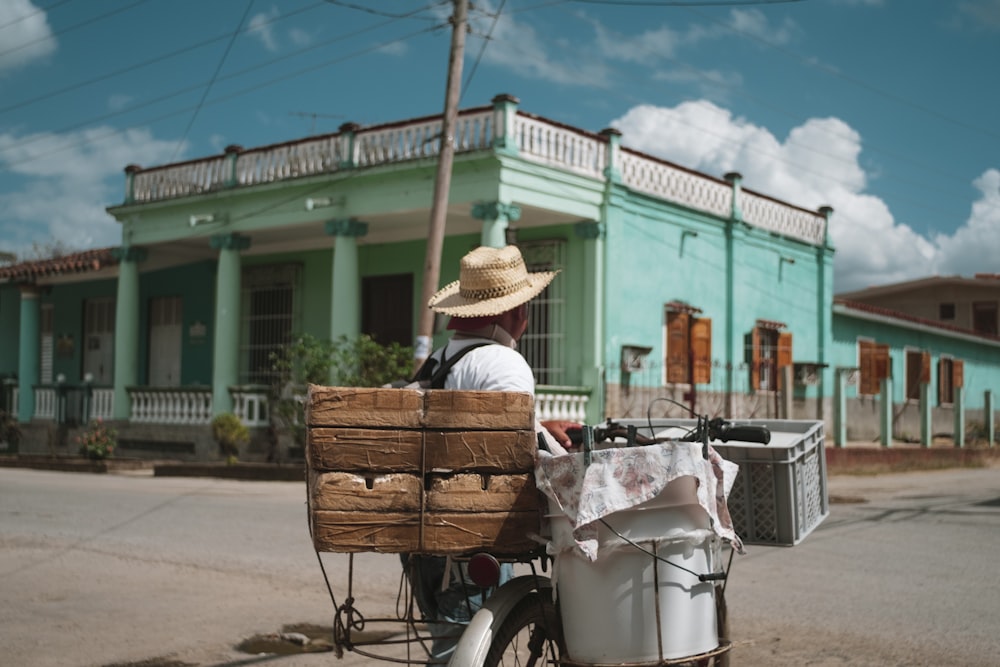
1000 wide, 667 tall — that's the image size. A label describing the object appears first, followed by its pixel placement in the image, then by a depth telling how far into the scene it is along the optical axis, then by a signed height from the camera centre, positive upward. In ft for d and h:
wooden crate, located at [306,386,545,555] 9.89 -0.72
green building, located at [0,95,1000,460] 54.90 +6.94
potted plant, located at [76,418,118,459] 62.44 -3.37
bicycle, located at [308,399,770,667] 9.48 -2.00
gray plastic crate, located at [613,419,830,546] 12.05 -1.11
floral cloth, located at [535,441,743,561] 9.34 -0.76
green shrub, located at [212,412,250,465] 59.67 -2.53
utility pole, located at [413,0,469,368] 41.55 +8.26
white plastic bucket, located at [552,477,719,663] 9.45 -1.74
